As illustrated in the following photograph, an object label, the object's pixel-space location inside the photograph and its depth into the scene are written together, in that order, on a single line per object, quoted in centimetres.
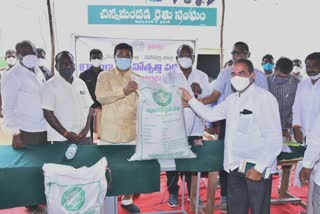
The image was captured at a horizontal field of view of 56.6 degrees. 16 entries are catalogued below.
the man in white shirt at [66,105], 219
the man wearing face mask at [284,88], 311
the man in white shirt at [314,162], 161
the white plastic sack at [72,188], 163
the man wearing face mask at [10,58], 411
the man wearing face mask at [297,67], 468
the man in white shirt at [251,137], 170
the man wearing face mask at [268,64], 367
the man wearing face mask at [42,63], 363
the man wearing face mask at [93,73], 346
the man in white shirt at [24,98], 227
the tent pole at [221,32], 562
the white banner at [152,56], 480
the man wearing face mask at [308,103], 261
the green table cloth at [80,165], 171
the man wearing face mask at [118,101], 218
